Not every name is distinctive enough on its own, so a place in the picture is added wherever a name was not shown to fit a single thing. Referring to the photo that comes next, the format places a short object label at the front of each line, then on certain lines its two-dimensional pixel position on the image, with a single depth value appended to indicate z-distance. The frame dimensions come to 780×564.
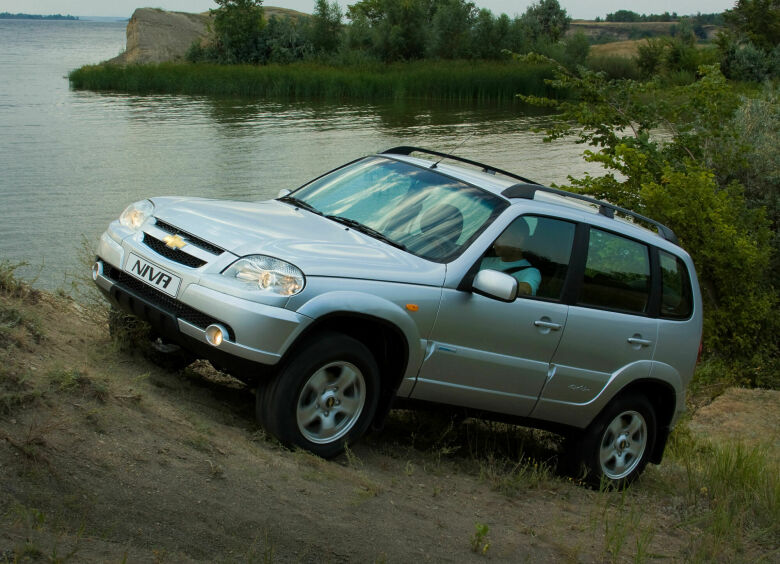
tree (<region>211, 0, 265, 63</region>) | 58.19
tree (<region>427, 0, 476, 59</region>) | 55.78
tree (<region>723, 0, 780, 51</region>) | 59.78
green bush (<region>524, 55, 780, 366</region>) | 12.66
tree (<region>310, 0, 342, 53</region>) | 59.31
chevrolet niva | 4.84
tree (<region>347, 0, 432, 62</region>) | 55.56
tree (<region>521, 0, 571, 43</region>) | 87.00
